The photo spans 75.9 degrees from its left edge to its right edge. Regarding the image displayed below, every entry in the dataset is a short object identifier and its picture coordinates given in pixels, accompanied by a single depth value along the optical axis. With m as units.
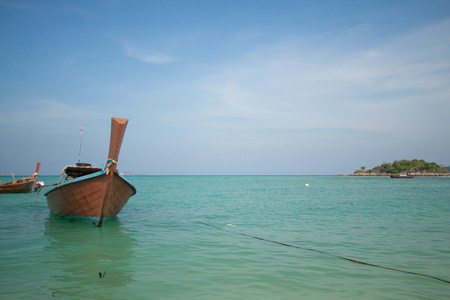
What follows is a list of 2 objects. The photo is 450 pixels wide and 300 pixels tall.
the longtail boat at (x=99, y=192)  10.90
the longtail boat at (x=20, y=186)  31.26
